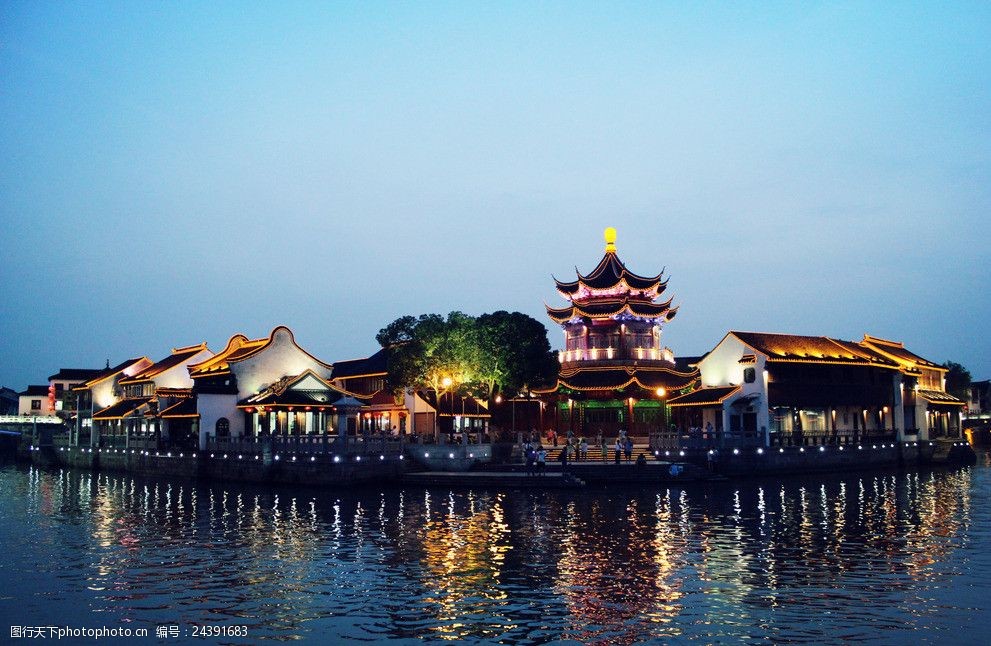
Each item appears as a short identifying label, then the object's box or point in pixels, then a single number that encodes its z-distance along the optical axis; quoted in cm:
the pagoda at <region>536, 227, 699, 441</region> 7438
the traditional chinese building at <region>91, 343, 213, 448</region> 7850
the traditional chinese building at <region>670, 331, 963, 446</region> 6950
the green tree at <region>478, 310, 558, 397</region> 6338
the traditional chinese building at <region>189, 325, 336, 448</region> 7150
